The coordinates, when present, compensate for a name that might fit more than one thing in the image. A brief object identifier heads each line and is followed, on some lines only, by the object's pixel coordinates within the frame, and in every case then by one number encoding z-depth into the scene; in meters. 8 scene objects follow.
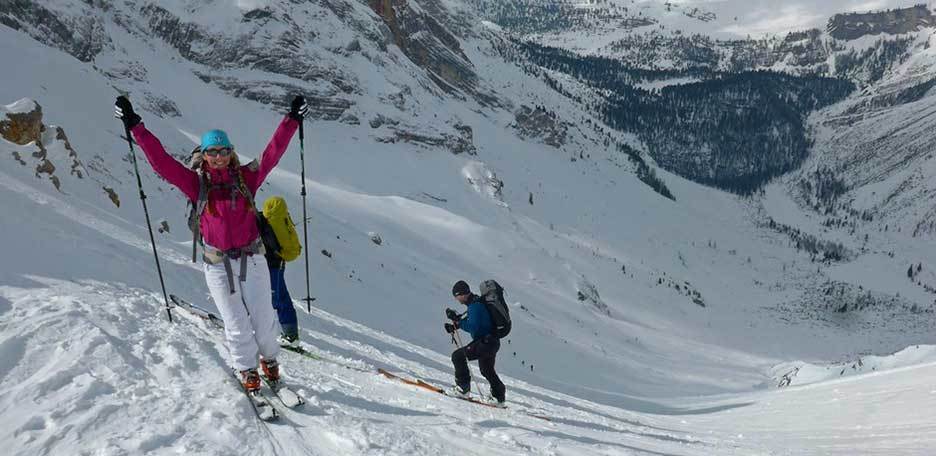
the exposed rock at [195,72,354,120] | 51.38
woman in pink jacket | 5.22
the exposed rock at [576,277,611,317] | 40.75
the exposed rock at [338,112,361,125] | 55.59
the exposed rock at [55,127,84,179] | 16.16
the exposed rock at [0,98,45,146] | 14.71
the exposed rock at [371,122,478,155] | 57.99
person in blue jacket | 8.50
